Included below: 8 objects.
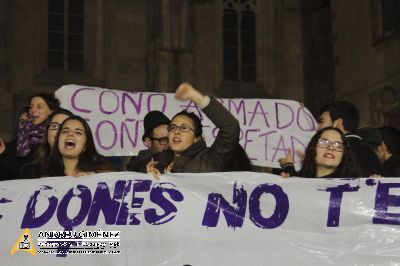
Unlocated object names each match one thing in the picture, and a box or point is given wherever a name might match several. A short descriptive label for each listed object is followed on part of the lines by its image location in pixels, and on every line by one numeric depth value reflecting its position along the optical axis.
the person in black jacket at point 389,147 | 9.65
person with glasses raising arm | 7.95
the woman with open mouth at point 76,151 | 8.32
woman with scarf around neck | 9.50
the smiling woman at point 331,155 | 8.14
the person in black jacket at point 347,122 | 8.52
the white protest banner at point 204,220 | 7.62
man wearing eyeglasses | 9.55
